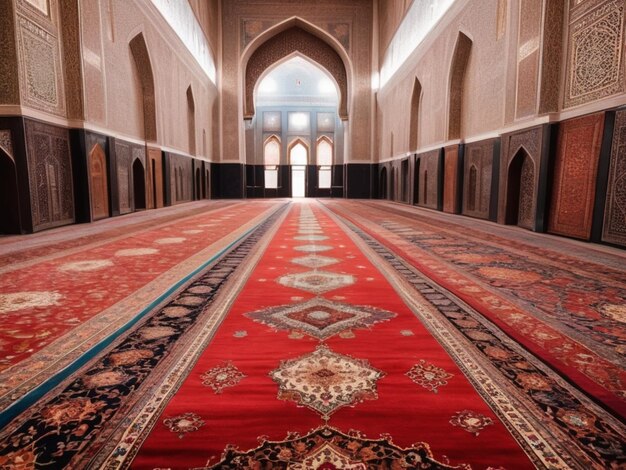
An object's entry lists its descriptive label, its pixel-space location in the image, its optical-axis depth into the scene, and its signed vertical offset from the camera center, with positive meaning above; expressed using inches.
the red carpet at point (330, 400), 31.7 -19.9
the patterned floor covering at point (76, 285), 48.1 -20.4
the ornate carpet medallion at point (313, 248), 122.0 -19.9
